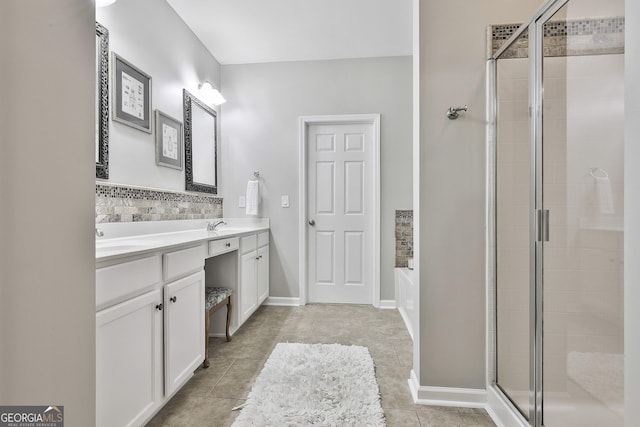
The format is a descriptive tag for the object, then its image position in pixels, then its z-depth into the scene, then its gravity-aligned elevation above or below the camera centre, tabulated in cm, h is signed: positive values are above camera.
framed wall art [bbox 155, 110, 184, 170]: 223 +57
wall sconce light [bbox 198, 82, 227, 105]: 285 +116
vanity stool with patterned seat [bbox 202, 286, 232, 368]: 193 -62
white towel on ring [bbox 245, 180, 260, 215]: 314 +14
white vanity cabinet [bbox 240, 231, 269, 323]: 245 -54
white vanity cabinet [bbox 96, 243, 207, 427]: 108 -52
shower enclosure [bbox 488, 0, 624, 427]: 108 -1
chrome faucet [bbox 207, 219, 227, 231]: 273 -12
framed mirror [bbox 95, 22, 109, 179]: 170 +64
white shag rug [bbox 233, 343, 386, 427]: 142 -98
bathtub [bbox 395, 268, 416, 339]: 244 -74
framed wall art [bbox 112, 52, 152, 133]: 184 +78
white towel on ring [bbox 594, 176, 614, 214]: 107 +7
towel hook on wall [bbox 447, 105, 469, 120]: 155 +53
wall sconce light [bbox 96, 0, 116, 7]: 162 +116
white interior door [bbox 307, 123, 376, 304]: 321 +1
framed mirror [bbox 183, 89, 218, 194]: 262 +64
